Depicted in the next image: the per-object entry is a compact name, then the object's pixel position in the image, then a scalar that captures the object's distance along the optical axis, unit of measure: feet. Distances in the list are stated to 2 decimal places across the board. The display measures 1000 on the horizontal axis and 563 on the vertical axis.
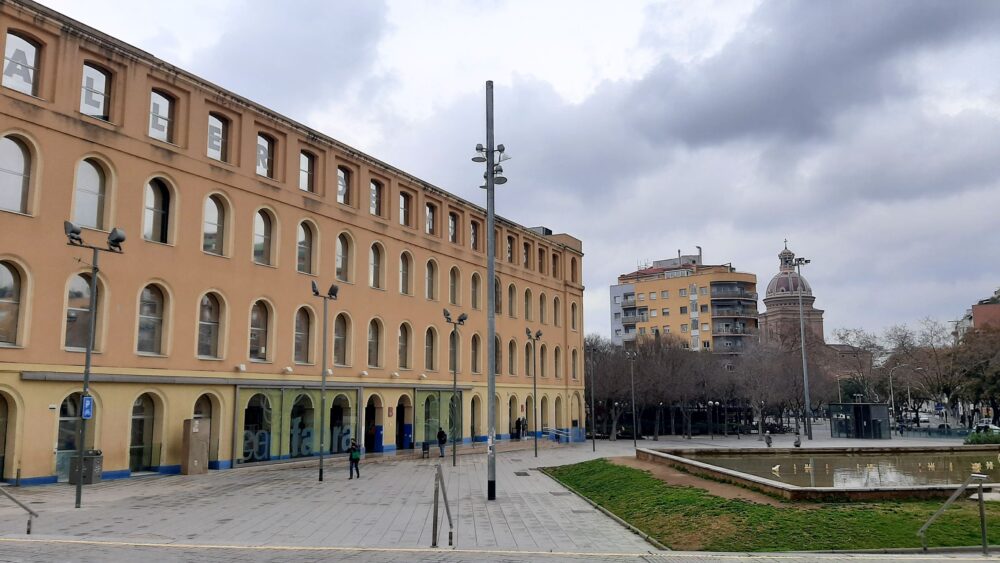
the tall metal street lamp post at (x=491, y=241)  69.41
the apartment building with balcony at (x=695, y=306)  331.77
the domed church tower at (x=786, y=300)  450.30
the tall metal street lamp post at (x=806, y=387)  183.65
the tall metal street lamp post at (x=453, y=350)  106.21
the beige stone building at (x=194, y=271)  81.00
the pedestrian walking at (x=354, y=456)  91.04
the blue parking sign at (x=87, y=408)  65.87
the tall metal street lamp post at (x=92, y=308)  65.26
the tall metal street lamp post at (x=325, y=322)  88.25
